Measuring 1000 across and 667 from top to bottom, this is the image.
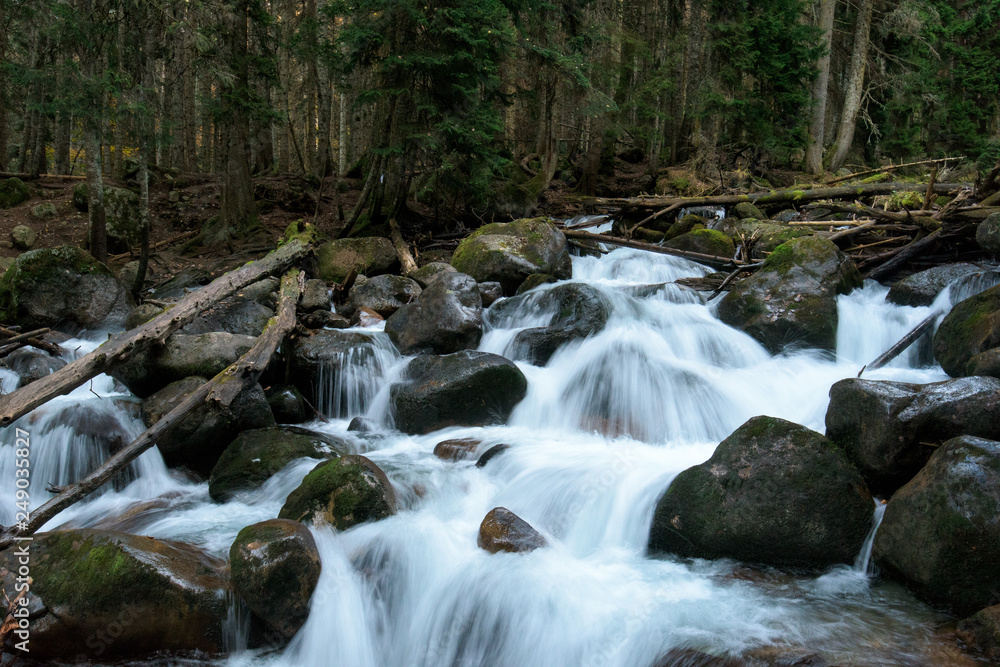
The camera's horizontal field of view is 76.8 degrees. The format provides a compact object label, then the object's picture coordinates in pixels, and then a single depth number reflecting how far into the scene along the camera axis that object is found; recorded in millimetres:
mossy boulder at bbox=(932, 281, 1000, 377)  5844
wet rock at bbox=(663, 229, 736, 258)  11047
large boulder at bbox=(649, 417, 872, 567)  4254
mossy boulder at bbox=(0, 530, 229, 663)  3643
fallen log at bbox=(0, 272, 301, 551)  4133
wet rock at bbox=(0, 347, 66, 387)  7180
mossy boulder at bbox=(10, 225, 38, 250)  12766
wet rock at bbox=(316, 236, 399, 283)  11039
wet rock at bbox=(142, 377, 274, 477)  6156
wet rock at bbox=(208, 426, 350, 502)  5734
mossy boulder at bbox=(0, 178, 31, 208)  14086
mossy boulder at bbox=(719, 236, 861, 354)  7680
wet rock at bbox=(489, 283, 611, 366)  8141
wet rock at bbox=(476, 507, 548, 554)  4707
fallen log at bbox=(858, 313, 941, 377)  6574
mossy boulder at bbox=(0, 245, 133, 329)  8797
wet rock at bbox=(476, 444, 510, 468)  6035
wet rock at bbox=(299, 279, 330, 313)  9406
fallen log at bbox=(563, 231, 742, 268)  10422
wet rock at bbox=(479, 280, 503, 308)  9718
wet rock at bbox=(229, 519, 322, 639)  3855
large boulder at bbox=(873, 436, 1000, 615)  3576
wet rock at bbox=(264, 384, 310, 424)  7074
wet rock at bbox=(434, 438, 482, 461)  6227
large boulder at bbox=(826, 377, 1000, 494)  4277
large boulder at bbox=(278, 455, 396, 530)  4762
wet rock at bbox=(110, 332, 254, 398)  6691
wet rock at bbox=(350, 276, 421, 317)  9805
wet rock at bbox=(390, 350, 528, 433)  6843
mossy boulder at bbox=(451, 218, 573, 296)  10266
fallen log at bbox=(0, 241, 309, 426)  4561
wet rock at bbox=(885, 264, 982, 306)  7824
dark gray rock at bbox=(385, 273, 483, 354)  8266
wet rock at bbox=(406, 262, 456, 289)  10234
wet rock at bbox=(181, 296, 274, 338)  8219
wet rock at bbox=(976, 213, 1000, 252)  7410
